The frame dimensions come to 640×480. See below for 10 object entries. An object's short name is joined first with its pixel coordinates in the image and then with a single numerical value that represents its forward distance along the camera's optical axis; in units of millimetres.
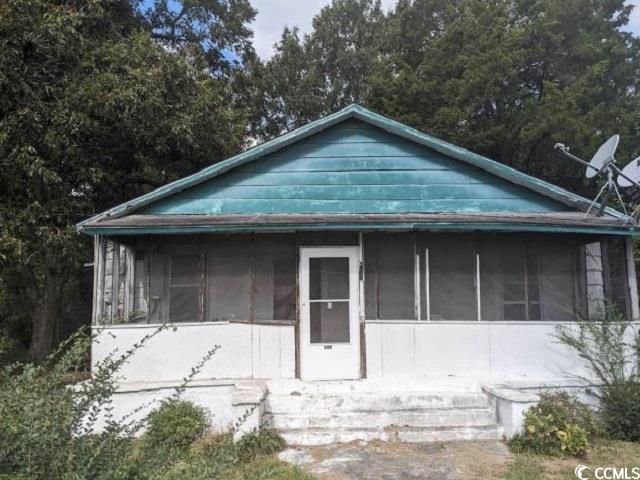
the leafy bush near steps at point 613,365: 6539
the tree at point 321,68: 23797
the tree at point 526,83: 18656
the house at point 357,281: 7125
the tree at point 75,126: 10727
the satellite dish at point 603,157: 7742
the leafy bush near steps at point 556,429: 5973
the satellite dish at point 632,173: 7867
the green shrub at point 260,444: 5922
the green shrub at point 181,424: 6203
